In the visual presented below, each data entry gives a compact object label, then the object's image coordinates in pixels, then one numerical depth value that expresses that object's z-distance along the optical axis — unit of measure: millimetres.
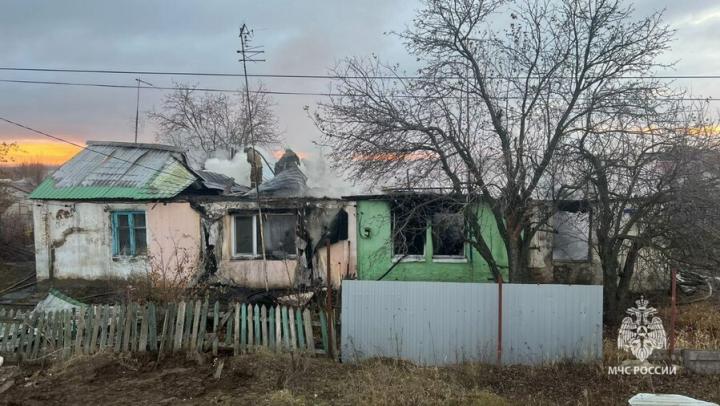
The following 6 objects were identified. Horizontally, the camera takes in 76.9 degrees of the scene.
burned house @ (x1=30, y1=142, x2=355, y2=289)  11781
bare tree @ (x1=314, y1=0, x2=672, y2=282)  7859
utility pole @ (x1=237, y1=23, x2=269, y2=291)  9984
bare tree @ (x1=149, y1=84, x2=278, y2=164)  30219
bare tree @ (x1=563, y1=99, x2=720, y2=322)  7191
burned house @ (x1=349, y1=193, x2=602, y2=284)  11156
